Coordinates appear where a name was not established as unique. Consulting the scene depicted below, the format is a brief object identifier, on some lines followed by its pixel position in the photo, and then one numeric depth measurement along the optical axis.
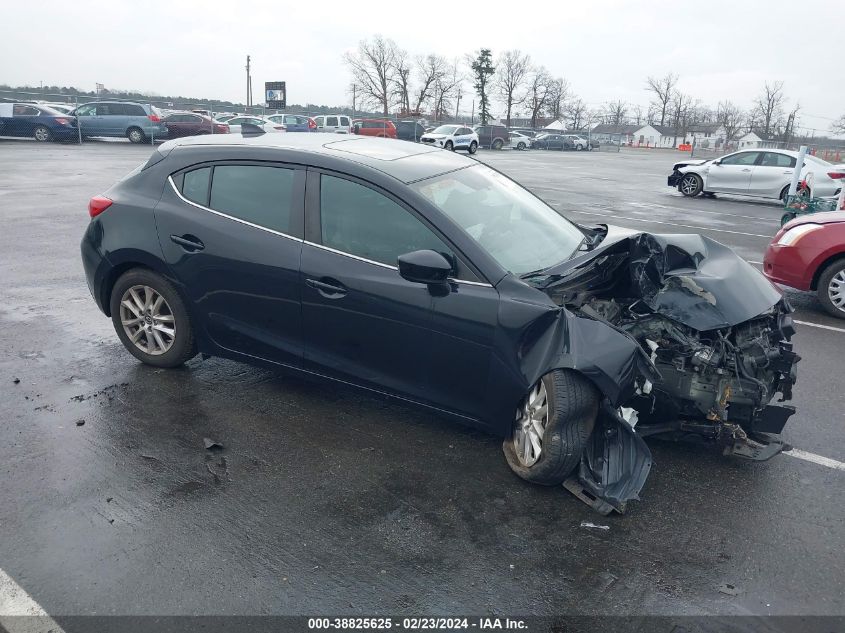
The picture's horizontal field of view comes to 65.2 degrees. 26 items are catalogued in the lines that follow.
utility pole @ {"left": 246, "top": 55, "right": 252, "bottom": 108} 60.94
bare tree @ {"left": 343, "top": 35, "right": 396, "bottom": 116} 75.00
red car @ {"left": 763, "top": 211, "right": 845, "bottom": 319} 6.87
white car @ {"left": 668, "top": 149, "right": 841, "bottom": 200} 16.94
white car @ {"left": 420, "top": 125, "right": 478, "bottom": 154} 38.53
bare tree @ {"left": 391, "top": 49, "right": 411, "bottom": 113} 75.56
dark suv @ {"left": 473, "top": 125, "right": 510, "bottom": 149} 48.84
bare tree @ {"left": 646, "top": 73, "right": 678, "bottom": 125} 97.81
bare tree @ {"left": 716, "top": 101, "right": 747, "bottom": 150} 92.76
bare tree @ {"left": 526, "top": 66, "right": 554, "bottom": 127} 85.06
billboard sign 39.53
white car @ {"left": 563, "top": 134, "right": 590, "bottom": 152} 55.94
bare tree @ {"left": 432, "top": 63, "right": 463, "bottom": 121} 76.69
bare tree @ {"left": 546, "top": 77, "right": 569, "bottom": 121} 85.62
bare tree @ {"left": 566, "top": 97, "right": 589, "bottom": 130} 91.19
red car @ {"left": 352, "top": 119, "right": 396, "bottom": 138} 38.34
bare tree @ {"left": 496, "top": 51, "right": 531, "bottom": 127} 84.25
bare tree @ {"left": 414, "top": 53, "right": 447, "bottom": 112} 76.44
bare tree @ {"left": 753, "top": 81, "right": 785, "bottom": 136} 88.00
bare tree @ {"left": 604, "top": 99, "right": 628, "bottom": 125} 106.19
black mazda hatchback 3.44
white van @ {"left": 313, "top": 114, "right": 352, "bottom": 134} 40.08
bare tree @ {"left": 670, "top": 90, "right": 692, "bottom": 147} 97.94
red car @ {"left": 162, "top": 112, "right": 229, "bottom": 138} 30.17
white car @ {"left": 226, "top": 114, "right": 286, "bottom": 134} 31.44
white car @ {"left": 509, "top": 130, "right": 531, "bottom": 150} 51.88
